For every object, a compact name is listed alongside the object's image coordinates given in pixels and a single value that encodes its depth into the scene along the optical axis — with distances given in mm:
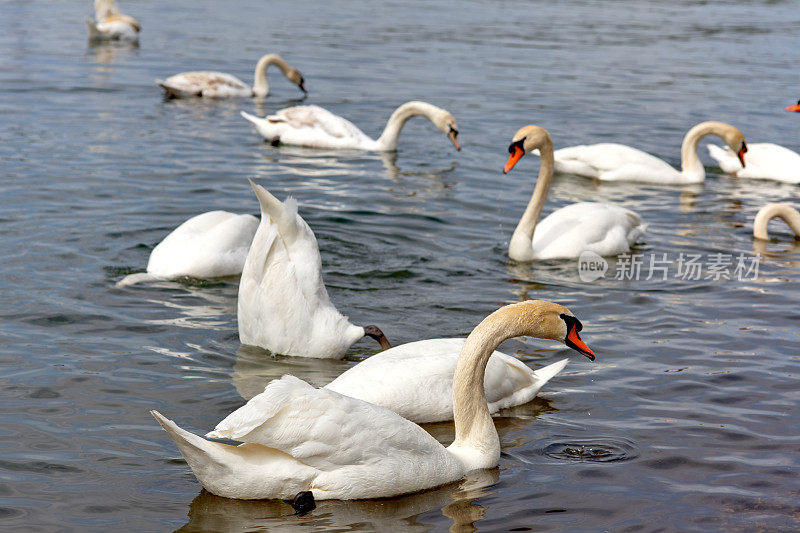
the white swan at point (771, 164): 14922
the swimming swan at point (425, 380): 6742
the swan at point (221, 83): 18906
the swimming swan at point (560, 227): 10977
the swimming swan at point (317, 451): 5371
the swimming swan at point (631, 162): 14633
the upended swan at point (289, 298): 7684
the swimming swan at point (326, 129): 16453
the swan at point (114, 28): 25000
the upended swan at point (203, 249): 9609
